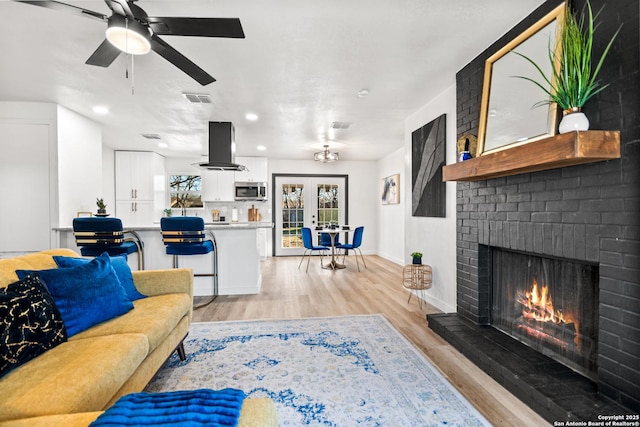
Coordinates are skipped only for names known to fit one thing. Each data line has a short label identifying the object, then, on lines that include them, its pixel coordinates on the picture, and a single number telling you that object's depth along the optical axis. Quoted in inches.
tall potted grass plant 62.9
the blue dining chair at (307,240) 226.5
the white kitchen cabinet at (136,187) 260.2
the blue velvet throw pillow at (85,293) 64.2
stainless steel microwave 278.1
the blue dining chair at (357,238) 229.3
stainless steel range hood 177.0
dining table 232.2
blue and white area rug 67.2
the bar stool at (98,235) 121.6
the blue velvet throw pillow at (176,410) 32.9
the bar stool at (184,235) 134.4
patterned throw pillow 49.6
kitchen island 158.7
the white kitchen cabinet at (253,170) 282.7
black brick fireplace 59.4
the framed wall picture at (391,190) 263.3
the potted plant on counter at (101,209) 161.0
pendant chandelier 233.8
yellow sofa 39.6
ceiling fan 66.2
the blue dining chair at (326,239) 260.5
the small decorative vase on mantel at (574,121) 63.6
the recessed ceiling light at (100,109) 155.1
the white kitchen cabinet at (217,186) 281.3
